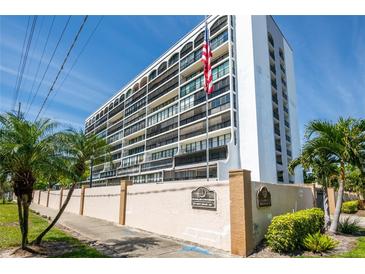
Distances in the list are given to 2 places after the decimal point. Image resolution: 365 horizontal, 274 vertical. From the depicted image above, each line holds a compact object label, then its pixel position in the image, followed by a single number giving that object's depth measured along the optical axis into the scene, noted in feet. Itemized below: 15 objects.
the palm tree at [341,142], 38.70
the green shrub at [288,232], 29.55
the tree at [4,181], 33.72
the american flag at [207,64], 51.90
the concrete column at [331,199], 76.81
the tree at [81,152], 39.83
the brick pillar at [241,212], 30.12
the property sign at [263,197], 33.45
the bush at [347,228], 40.63
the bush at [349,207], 84.79
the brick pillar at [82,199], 83.69
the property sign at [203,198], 34.86
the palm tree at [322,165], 42.57
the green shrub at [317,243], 29.45
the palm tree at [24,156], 32.65
